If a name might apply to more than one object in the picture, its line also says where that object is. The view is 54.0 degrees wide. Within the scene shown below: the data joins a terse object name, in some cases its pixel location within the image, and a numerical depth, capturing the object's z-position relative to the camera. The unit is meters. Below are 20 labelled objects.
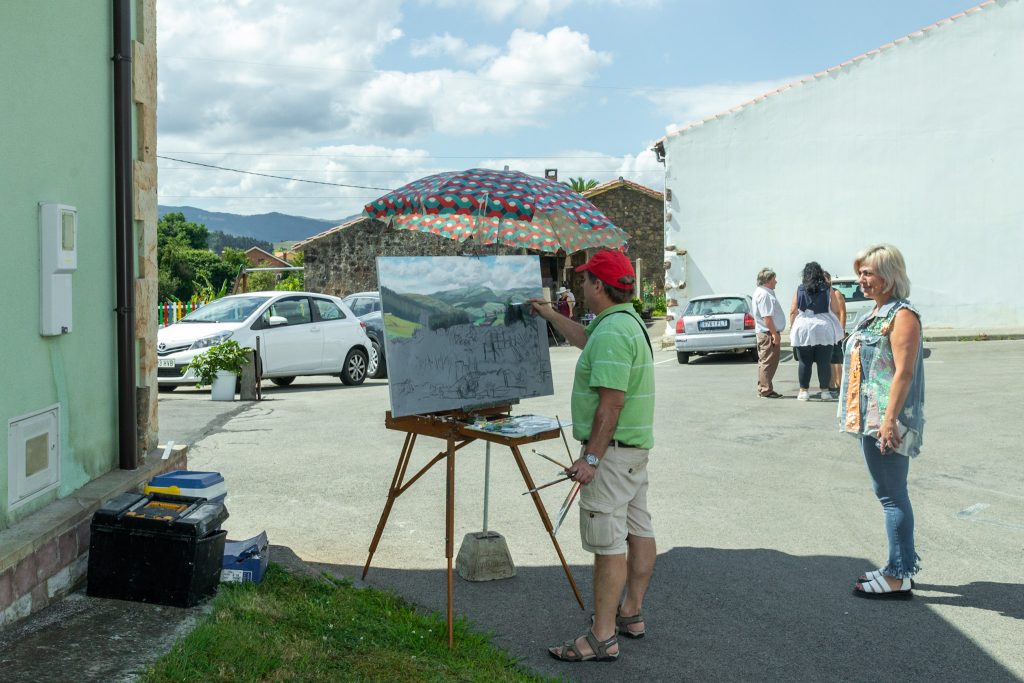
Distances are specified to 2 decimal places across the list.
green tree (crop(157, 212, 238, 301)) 72.38
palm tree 58.59
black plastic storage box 4.68
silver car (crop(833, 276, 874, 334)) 19.62
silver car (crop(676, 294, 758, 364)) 19.44
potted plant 13.81
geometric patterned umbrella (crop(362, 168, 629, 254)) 5.38
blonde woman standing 5.28
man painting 4.54
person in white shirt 13.59
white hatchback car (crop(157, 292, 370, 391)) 14.89
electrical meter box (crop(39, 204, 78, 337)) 4.75
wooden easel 4.96
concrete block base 5.79
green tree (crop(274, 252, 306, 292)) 37.84
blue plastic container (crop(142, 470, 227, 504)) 5.19
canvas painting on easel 5.16
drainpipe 5.63
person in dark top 12.97
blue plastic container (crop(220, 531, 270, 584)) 5.13
